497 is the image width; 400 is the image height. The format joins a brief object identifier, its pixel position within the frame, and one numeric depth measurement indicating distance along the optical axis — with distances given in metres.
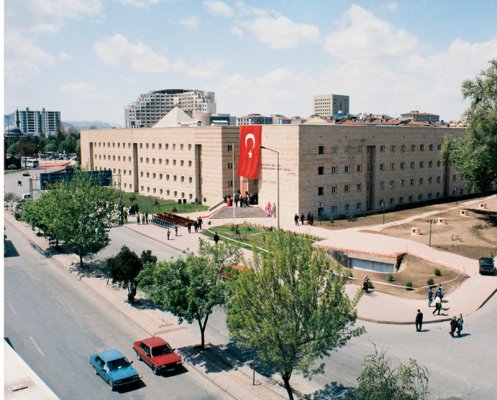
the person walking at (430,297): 32.21
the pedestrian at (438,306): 30.65
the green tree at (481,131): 51.91
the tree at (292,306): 18.64
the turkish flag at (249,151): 62.75
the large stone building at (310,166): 59.19
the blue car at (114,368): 22.45
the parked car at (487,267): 38.00
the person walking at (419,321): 28.34
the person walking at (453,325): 27.51
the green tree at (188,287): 24.34
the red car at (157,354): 23.77
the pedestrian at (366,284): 34.44
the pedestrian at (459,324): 27.45
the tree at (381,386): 14.88
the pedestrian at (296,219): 56.19
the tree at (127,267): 32.84
